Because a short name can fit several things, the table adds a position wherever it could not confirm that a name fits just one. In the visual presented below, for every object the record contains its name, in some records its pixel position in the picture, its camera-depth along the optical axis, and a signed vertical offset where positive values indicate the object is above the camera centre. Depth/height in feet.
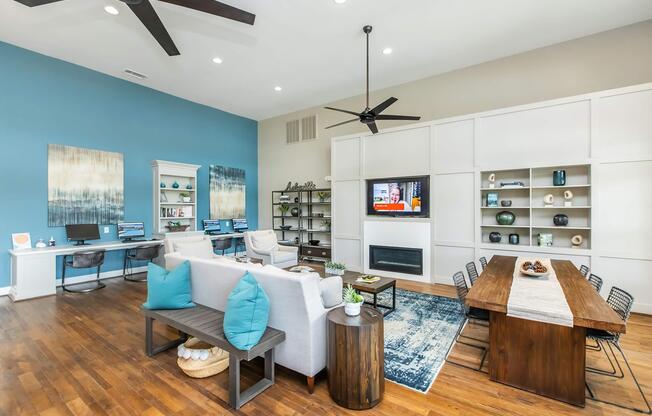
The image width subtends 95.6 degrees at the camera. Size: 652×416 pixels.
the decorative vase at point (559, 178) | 14.26 +1.31
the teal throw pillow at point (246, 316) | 6.81 -2.59
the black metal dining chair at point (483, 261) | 14.22 -2.73
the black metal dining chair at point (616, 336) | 7.04 -3.25
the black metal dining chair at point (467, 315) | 8.79 -3.31
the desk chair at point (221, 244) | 22.40 -2.87
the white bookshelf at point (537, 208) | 14.35 -0.16
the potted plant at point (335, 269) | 13.73 -2.95
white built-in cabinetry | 12.75 +1.60
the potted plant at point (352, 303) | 7.35 -2.45
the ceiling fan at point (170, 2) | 9.32 +6.56
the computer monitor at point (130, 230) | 19.01 -1.56
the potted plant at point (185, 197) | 22.72 +0.73
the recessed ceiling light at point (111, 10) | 12.28 +8.29
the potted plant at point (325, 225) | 23.78 -1.59
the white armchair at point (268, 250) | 18.53 -2.92
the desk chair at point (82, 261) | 15.48 -2.89
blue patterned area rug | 8.25 -4.63
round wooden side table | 6.68 -3.58
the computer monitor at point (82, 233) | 16.83 -1.50
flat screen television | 17.85 +0.57
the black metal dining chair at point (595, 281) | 9.92 -2.69
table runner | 6.87 -2.46
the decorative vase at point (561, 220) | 14.42 -0.74
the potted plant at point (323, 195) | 24.21 +0.88
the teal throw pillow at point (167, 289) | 9.16 -2.60
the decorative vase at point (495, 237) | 15.92 -1.72
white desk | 14.44 -3.22
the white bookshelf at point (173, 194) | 20.86 +0.89
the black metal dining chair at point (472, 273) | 11.91 -2.76
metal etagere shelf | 23.75 -1.43
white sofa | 7.35 -2.71
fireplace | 18.03 -3.41
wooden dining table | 6.81 -3.43
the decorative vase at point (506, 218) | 15.66 -0.69
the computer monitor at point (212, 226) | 23.94 -1.63
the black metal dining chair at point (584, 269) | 12.77 -2.83
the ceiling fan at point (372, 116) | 13.69 +4.33
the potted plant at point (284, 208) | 26.15 -0.18
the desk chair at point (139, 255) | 18.02 -2.98
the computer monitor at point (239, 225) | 26.27 -1.67
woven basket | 8.02 -4.34
